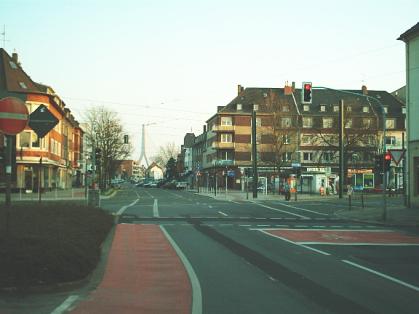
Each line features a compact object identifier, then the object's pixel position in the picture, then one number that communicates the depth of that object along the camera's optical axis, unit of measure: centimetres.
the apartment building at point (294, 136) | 6750
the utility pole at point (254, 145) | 5425
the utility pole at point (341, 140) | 5006
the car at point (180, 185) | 10875
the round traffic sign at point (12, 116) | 948
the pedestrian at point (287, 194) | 5134
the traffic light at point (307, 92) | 2702
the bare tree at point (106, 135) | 7144
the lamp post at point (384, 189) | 2731
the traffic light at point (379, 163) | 2852
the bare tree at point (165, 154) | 17625
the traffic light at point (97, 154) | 3666
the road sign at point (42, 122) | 1238
